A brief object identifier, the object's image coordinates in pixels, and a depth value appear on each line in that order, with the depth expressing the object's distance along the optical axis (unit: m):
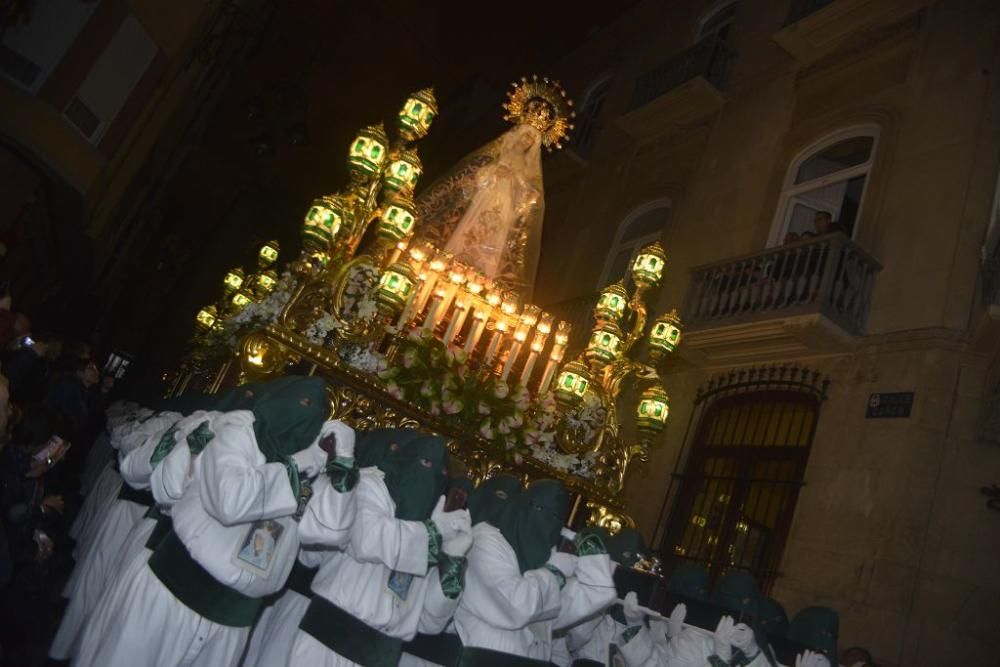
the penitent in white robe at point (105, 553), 4.79
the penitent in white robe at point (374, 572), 3.68
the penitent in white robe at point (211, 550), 3.29
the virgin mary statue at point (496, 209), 7.82
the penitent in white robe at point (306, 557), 3.58
